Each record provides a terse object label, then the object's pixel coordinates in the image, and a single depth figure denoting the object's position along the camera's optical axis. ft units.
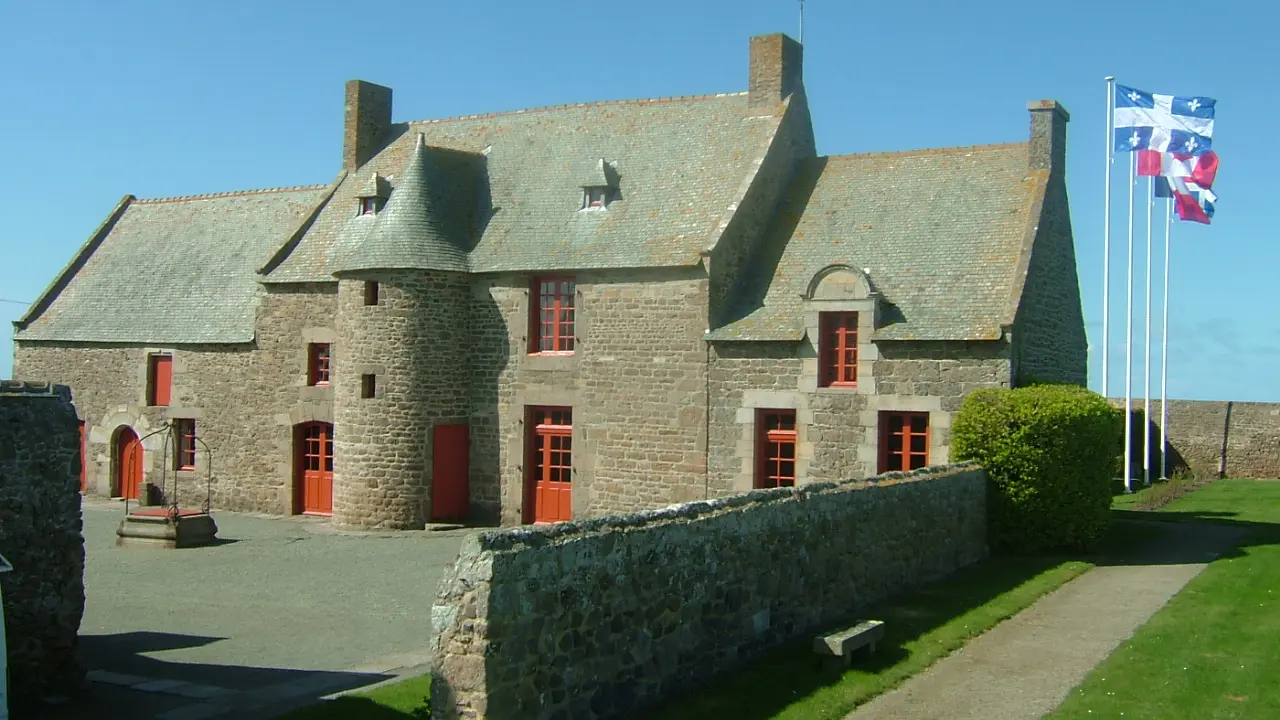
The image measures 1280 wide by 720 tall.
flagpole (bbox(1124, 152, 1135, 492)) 88.84
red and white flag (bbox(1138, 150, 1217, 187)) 87.61
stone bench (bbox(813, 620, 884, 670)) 36.88
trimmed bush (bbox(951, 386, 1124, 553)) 58.13
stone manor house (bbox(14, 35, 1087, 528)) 67.56
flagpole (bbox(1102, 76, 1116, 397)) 88.84
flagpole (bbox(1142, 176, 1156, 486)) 92.57
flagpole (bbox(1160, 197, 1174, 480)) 98.84
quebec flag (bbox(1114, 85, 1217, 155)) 85.97
